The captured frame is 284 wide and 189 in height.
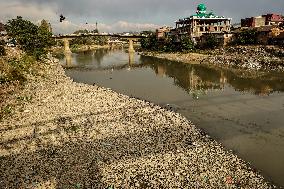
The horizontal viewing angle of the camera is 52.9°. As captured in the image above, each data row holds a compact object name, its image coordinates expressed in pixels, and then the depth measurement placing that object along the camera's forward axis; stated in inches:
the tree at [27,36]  2123.5
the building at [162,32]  3752.5
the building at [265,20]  3065.2
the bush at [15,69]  1187.7
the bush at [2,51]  1541.8
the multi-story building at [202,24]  3029.8
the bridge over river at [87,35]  3711.9
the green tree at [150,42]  3782.7
